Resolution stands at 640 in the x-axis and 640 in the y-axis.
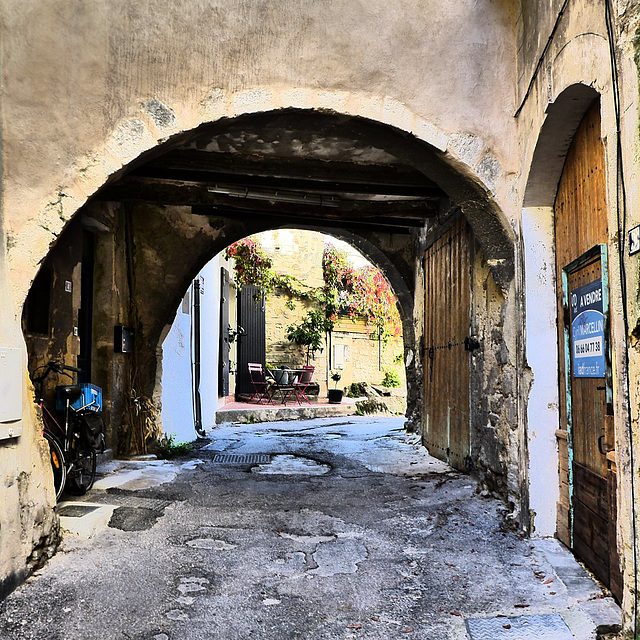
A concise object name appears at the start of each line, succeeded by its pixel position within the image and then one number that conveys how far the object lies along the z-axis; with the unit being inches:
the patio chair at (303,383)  542.9
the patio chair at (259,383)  532.7
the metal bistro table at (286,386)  528.4
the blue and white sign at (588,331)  110.4
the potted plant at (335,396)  552.6
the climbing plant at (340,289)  591.2
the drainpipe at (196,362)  345.1
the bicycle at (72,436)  166.2
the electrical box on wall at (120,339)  245.9
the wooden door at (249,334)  557.0
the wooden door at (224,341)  490.6
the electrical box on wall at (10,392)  113.7
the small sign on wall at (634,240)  81.5
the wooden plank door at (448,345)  210.7
